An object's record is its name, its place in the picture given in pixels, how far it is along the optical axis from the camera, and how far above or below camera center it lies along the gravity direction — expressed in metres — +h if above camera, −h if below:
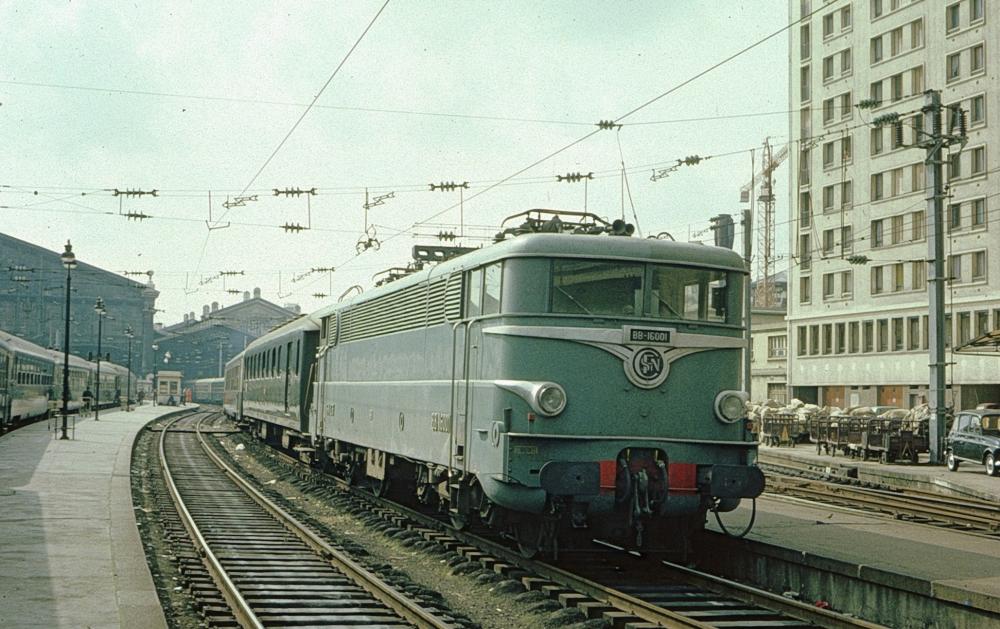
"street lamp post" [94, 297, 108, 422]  51.72 +3.33
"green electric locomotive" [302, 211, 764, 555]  11.42 +0.06
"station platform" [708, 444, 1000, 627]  9.73 -1.63
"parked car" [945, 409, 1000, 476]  28.11 -0.86
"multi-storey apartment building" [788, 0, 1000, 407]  51.75 +10.03
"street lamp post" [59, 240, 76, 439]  34.86 +3.66
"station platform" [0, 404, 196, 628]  9.70 -1.91
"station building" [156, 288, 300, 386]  121.69 +4.69
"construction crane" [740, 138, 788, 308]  100.97 +17.42
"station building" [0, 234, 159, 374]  92.76 +6.80
